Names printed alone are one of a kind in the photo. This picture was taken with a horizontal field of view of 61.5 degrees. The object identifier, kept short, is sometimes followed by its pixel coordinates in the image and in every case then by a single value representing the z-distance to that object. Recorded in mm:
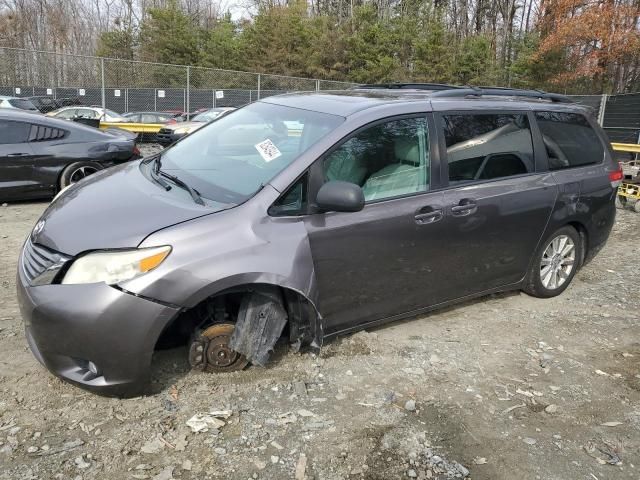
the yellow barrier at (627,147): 10080
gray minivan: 2703
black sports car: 7117
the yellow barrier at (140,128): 14680
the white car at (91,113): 17791
